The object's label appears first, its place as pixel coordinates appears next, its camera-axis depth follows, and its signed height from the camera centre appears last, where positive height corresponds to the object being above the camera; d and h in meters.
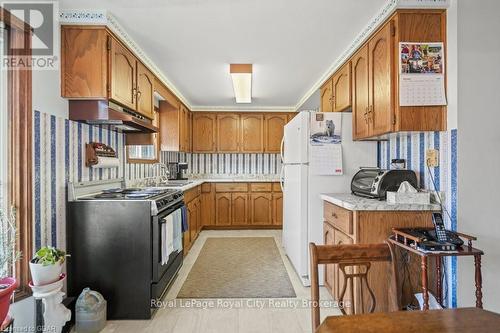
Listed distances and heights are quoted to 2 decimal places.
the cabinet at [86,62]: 2.09 +0.79
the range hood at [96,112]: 2.15 +0.42
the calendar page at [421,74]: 1.91 +0.63
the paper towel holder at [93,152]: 2.36 +0.11
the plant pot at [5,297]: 1.30 -0.63
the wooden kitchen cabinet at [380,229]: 1.93 -0.47
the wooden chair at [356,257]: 1.06 -0.37
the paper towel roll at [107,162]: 2.41 +0.02
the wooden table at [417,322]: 0.76 -0.46
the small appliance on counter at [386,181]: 2.15 -0.15
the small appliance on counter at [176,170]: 4.73 -0.10
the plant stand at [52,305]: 1.62 -0.87
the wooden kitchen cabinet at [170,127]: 4.31 +0.59
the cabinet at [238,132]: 5.32 +0.63
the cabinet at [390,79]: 1.93 +0.68
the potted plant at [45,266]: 1.60 -0.60
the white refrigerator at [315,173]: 2.69 -0.09
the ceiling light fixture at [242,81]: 3.05 +1.04
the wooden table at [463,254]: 1.50 -0.53
